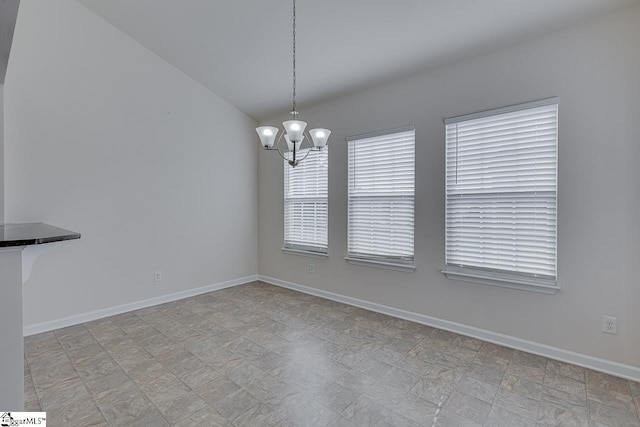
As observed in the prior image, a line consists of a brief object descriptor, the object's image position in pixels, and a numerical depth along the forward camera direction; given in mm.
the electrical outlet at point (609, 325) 2482
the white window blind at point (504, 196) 2744
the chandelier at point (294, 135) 2436
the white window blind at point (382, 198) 3641
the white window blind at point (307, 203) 4535
